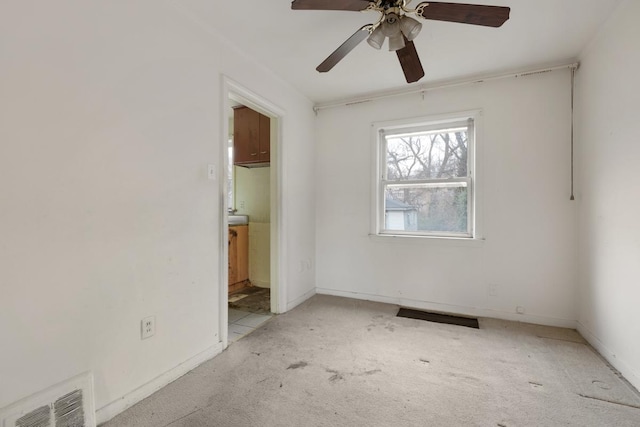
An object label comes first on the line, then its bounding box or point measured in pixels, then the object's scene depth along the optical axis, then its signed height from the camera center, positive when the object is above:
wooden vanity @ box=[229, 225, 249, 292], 3.71 -0.61
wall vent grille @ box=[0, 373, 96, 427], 1.08 -0.81
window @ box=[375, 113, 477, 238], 2.96 +0.39
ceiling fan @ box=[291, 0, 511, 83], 1.43 +1.06
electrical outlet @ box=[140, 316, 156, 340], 1.62 -0.68
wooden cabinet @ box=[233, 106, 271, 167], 3.63 +0.99
